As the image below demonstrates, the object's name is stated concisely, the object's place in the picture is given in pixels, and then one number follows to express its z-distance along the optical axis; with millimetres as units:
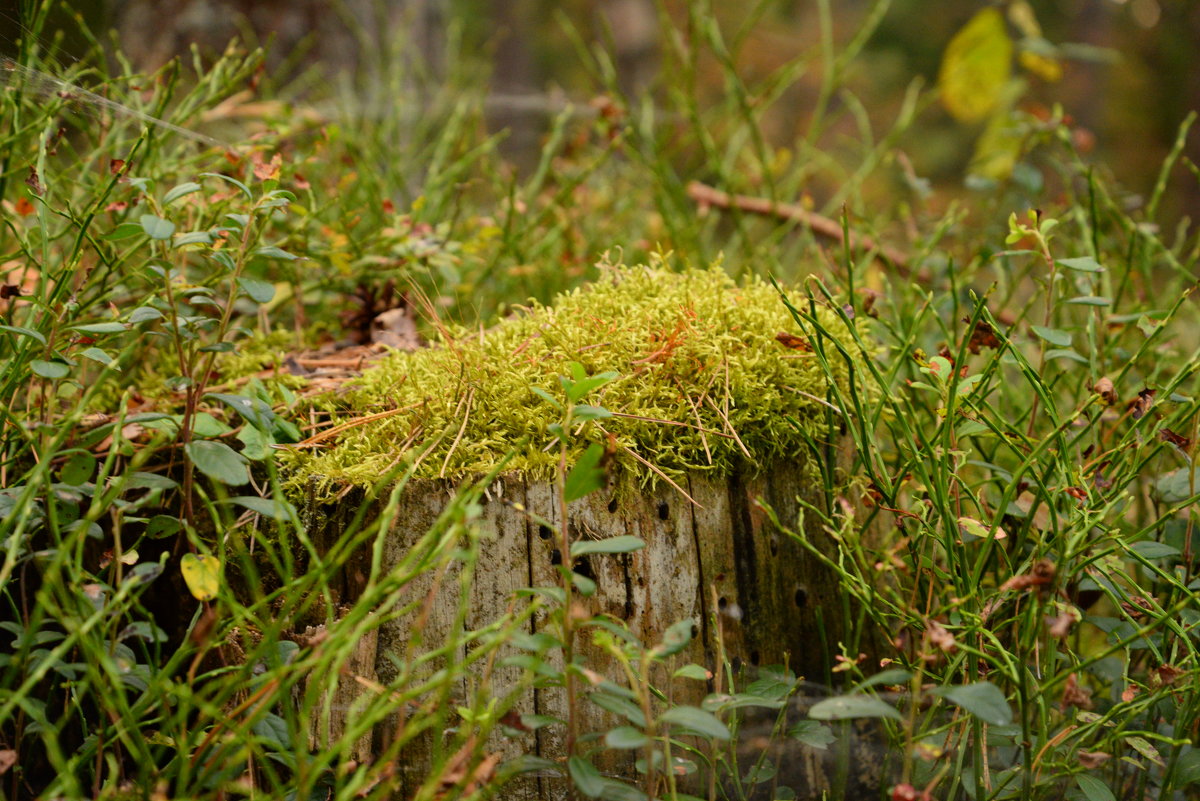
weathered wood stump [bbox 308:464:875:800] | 1009
